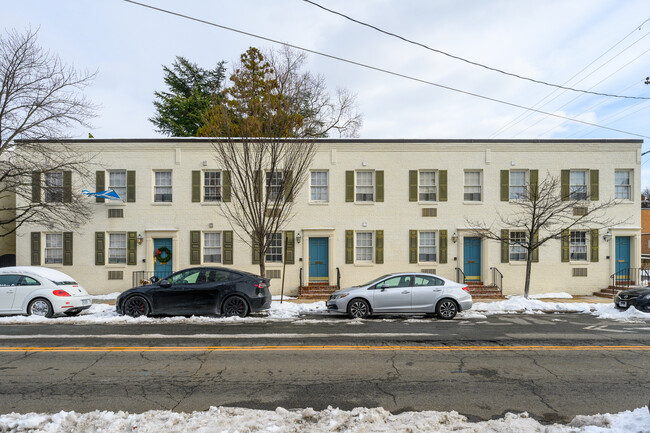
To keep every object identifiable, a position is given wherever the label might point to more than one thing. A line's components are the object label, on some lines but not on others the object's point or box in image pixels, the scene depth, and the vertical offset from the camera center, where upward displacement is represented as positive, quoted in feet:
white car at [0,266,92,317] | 40.96 -6.90
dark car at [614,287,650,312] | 44.86 -7.88
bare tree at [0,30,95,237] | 52.34 +8.61
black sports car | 40.24 -7.00
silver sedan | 41.34 -7.29
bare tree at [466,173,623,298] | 61.00 +1.29
